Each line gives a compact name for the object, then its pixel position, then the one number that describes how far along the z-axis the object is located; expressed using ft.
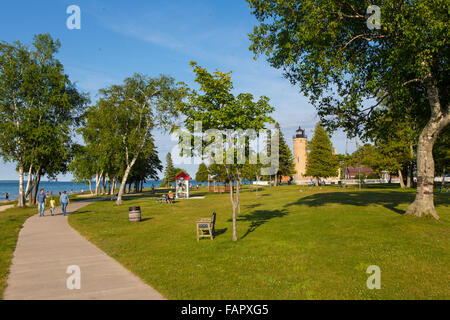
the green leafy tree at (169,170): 337.31
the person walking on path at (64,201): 76.18
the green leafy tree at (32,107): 98.99
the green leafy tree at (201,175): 381.19
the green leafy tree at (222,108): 39.55
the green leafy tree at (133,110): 112.16
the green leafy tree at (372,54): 39.40
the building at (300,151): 302.25
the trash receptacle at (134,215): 61.31
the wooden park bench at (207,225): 42.09
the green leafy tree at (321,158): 219.00
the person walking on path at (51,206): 76.95
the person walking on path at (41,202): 71.51
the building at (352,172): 311.06
